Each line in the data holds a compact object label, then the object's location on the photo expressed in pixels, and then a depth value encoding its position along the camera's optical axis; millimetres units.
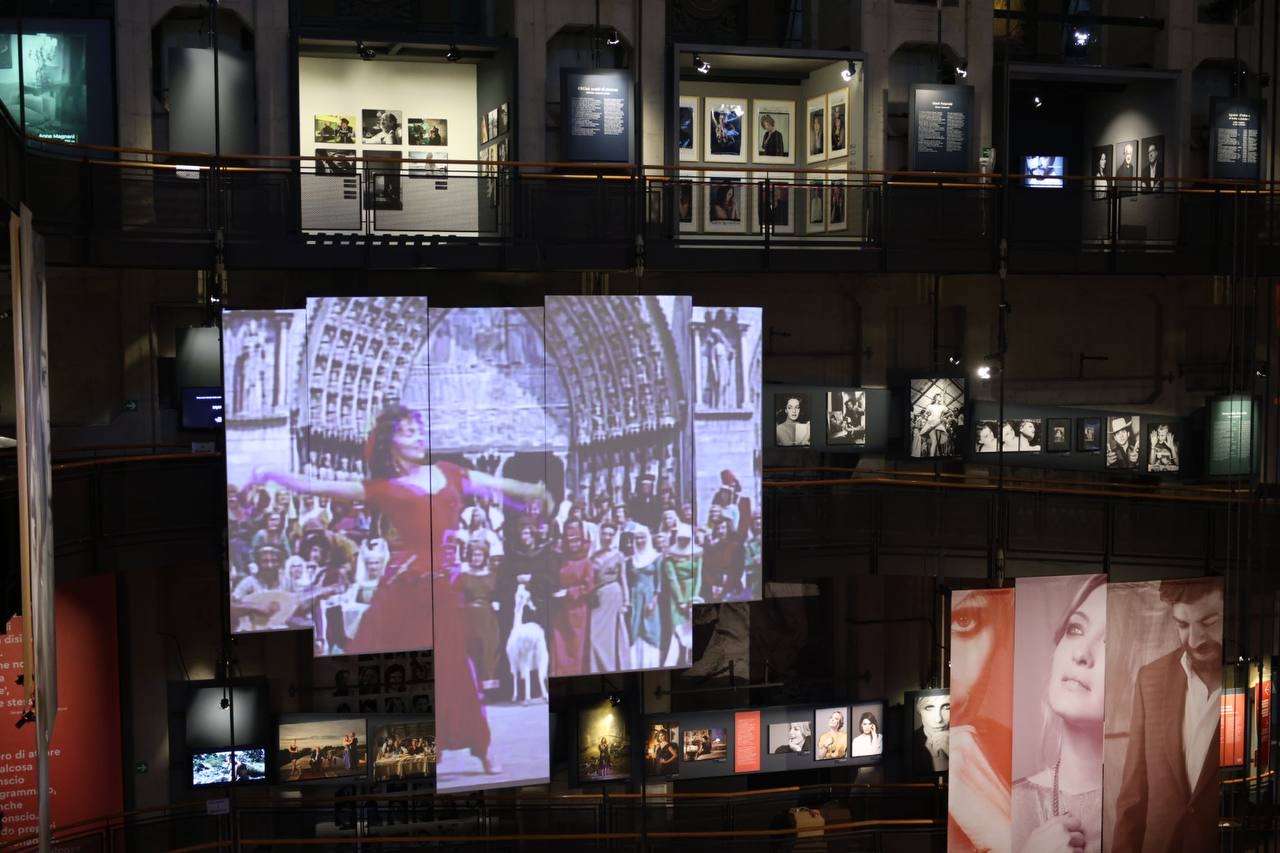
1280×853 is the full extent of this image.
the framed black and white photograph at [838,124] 16719
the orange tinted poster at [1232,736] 16094
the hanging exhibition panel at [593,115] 15523
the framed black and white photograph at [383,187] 13531
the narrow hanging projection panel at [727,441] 13789
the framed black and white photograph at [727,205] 14266
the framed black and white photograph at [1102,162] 18547
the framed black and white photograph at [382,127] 16031
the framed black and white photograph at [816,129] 17094
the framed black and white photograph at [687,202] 14344
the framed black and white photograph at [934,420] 16531
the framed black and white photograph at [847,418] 16359
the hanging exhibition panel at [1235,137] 17578
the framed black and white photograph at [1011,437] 16828
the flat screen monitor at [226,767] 15172
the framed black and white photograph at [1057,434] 17125
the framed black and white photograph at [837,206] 14695
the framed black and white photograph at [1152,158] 17844
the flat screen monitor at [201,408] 14820
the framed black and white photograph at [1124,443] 17250
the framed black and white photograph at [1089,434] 17141
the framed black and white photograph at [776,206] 14438
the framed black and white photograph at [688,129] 16906
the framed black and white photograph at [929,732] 16656
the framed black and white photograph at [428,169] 13453
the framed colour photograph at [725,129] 17031
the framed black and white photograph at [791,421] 16219
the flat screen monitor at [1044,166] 18609
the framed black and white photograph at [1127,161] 18203
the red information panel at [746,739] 16031
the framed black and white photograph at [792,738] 16125
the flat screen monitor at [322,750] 15508
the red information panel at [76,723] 14383
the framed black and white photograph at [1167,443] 17297
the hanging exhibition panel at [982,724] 14320
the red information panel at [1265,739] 15938
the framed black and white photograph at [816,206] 14602
